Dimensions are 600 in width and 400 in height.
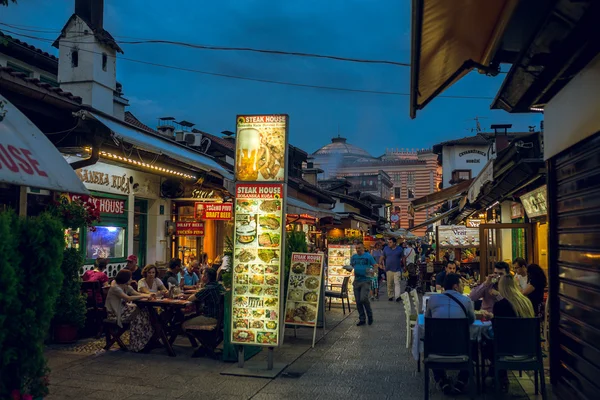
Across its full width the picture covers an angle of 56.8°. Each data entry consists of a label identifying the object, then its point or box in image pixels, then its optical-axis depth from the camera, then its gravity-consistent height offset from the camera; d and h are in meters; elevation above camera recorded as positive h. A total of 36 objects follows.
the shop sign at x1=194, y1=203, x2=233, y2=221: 15.15 +0.57
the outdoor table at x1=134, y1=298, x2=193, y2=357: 8.74 -1.34
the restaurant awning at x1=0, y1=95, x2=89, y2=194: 4.29 +0.60
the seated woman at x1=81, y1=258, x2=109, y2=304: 10.19 -0.85
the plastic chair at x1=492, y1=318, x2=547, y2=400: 6.39 -1.27
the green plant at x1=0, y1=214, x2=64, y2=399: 3.79 -0.52
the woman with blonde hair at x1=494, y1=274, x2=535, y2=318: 6.89 -0.86
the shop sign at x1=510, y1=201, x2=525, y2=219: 14.48 +0.63
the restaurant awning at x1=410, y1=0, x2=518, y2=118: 3.95 +1.59
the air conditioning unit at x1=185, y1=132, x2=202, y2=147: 20.25 +3.38
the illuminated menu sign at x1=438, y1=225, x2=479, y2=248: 19.50 -0.13
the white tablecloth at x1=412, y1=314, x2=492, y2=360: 7.11 -1.28
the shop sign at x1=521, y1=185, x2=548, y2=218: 10.55 +0.65
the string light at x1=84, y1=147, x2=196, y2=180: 10.72 +1.48
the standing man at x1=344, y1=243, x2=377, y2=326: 12.13 -1.07
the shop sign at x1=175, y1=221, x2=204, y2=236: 15.69 +0.11
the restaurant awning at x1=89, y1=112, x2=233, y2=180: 9.02 +1.58
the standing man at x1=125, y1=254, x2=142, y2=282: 11.80 -0.77
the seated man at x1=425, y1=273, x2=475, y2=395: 6.79 -0.96
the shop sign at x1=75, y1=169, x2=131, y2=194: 11.90 +1.19
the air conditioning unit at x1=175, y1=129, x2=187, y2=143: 20.38 +3.53
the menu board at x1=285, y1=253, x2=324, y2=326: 9.97 -1.02
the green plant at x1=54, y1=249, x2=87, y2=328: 9.26 -1.11
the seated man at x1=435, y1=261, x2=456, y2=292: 10.95 -0.86
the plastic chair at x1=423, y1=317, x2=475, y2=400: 6.46 -1.26
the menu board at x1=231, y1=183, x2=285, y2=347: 7.89 -0.44
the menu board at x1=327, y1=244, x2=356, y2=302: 16.48 -0.88
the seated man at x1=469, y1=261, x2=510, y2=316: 8.48 -0.91
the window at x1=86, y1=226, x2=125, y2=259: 12.65 -0.27
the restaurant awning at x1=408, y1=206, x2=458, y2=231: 22.89 +0.72
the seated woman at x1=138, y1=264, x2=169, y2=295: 10.04 -0.92
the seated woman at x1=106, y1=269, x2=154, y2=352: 8.94 -1.32
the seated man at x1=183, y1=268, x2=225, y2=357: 8.76 -1.13
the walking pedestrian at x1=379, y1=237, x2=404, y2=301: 17.05 -0.98
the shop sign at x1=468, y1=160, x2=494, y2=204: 9.77 +1.02
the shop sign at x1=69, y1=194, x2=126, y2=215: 12.80 +0.61
